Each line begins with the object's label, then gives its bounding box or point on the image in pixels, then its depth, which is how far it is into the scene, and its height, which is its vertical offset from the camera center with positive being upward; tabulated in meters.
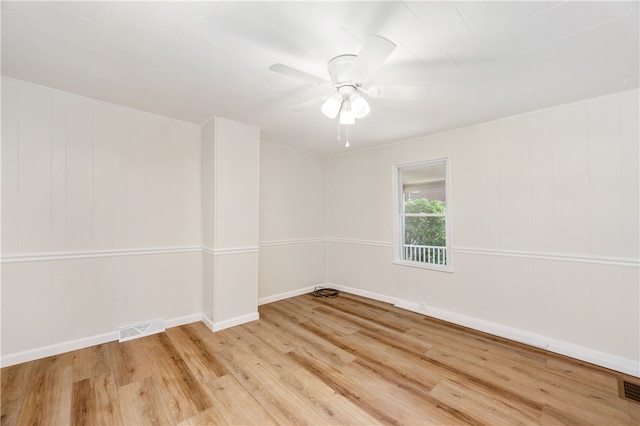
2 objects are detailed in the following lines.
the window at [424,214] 3.83 -0.01
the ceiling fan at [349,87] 1.65 +0.88
